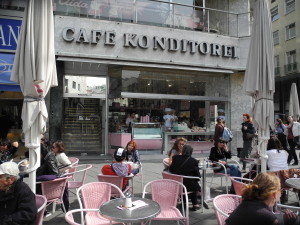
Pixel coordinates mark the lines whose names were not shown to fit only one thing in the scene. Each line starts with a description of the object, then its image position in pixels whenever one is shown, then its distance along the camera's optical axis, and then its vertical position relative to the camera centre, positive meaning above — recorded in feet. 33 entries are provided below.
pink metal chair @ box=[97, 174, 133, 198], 15.74 -3.80
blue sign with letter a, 33.55 +10.14
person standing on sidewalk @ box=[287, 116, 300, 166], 34.91 -2.89
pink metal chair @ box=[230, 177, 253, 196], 14.26 -3.85
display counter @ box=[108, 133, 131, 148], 37.68 -3.46
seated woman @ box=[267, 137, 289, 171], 18.78 -3.19
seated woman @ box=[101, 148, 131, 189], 16.42 -3.22
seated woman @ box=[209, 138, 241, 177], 23.08 -3.33
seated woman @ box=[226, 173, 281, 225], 8.02 -2.76
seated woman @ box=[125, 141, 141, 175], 22.47 -3.27
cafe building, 37.04 +6.73
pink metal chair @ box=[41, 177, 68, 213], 14.94 -4.14
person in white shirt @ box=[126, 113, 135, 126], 41.38 -0.67
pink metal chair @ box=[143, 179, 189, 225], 13.96 -4.11
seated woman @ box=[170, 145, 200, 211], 17.31 -3.52
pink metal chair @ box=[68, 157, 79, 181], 20.07 -3.70
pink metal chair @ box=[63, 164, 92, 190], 18.36 -4.75
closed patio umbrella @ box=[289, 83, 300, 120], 47.86 +1.47
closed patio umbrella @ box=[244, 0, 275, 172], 18.30 +2.59
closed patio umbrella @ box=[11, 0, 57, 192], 14.02 +2.32
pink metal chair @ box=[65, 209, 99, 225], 10.03 -3.89
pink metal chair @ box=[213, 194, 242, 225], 11.24 -3.73
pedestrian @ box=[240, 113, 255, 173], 32.22 -2.48
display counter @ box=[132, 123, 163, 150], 38.33 -2.94
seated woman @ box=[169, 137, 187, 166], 21.01 -2.53
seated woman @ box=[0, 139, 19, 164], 20.54 -2.76
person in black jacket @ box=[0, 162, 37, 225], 9.64 -3.13
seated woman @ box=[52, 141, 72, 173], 18.13 -2.68
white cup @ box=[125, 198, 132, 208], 10.77 -3.51
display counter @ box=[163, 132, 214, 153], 40.24 -3.87
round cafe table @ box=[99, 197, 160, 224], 9.74 -3.70
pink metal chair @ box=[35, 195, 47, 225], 10.25 -3.55
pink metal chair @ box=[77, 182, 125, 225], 12.67 -4.02
